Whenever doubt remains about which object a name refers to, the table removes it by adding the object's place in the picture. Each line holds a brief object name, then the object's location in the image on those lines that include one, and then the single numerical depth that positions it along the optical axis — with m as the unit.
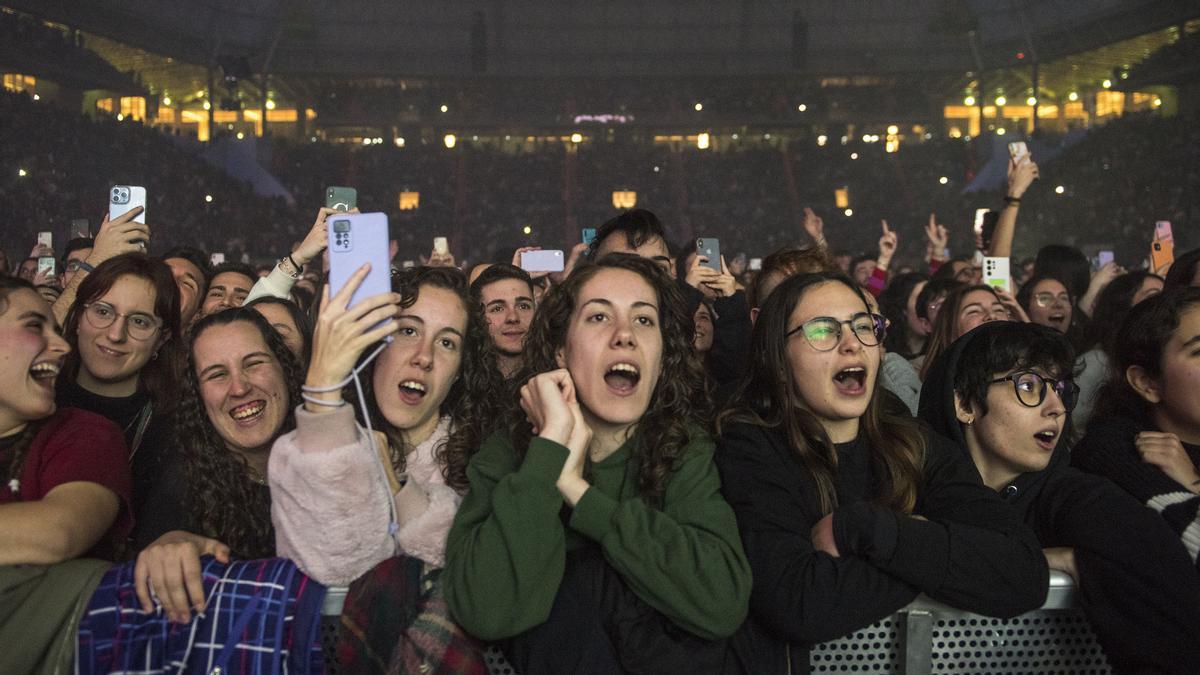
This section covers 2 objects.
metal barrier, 2.17
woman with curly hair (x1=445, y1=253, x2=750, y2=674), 2.02
